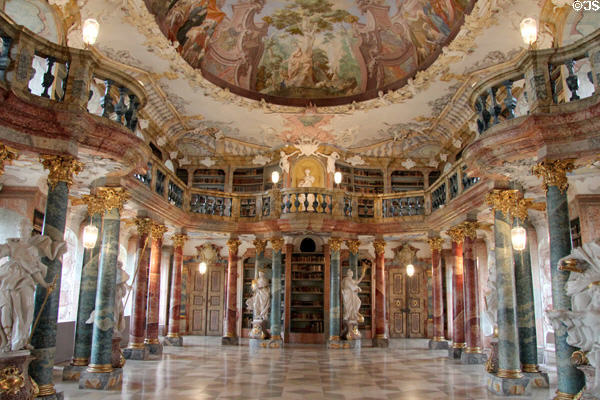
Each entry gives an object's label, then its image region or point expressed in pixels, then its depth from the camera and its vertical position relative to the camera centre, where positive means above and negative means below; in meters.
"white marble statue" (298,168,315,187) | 17.44 +4.05
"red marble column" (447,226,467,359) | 13.59 -0.06
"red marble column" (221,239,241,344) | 16.53 -0.10
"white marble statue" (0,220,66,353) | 6.42 +0.11
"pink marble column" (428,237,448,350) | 15.57 -0.11
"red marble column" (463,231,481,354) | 12.65 -0.10
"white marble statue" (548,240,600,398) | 6.12 -0.17
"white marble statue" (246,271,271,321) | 16.31 -0.16
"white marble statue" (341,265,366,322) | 16.11 -0.13
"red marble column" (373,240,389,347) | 16.45 -0.06
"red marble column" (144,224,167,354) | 13.83 +0.07
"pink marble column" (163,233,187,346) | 15.73 -0.11
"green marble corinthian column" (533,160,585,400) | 6.60 +0.66
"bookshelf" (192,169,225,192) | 18.61 +4.33
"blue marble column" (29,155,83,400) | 6.82 +0.07
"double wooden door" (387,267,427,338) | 19.39 -0.42
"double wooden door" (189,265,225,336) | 19.69 -0.37
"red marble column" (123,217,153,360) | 12.72 -0.52
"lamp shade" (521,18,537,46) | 7.09 +3.87
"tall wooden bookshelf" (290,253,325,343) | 17.86 -0.16
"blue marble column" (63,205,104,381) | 9.27 -0.52
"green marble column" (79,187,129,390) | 8.67 -0.23
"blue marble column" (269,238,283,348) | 15.94 -0.41
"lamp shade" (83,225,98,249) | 9.09 +1.04
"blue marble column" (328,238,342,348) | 15.79 +0.00
